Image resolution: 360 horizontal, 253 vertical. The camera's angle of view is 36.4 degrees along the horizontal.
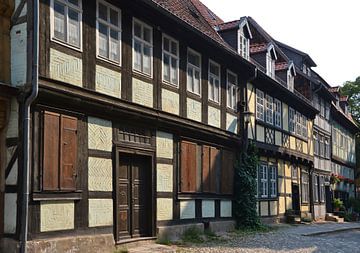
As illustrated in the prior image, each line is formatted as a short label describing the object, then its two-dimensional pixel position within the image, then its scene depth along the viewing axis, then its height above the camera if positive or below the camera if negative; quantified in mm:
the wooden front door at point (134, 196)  13492 -521
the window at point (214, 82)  18353 +3191
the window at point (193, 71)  16891 +3269
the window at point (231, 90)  19844 +3139
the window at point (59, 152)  10828 +493
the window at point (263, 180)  23188 -208
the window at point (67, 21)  11312 +3282
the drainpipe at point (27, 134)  10055 +794
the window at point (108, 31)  12734 +3433
